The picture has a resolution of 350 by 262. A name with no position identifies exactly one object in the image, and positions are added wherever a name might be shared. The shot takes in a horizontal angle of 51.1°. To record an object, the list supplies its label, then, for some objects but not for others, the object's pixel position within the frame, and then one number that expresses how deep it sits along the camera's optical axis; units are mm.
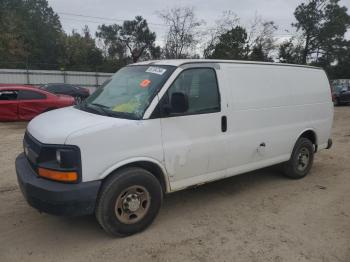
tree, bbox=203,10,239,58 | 32322
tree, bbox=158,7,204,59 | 31875
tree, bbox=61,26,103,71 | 49594
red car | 12867
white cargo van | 3740
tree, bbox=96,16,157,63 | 54344
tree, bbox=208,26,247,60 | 31500
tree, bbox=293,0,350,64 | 49344
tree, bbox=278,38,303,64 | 45094
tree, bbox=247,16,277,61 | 34844
